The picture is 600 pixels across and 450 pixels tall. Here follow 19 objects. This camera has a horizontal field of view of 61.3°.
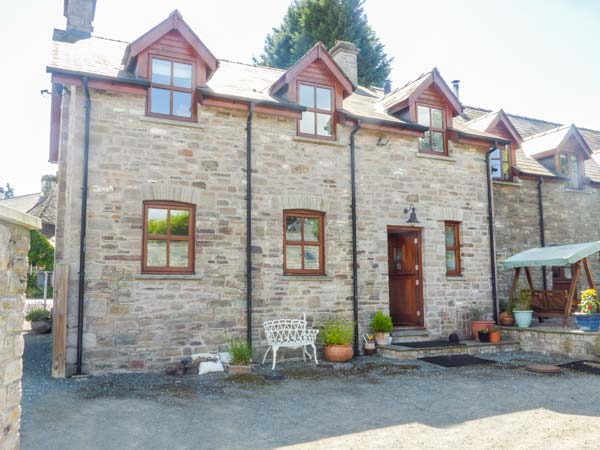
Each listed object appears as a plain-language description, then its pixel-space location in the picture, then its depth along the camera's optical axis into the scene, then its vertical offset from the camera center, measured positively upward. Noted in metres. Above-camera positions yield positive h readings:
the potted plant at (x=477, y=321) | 12.81 -1.12
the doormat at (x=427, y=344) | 11.93 -1.59
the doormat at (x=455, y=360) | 10.60 -1.80
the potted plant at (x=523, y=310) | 13.00 -0.86
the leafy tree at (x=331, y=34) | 29.28 +14.31
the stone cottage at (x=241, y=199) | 9.74 +1.77
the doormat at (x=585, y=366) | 9.85 -1.81
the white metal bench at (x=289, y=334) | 10.28 -1.18
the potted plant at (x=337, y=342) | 10.83 -1.38
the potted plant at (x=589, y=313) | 11.48 -0.83
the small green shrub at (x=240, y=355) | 9.77 -1.47
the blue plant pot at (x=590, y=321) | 11.45 -1.01
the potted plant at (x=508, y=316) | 13.35 -1.03
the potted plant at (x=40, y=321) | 15.81 -1.29
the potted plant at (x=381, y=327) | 11.75 -1.14
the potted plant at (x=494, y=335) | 12.52 -1.44
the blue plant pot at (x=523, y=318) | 12.99 -1.05
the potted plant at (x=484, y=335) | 12.54 -1.43
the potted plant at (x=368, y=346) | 11.60 -1.55
